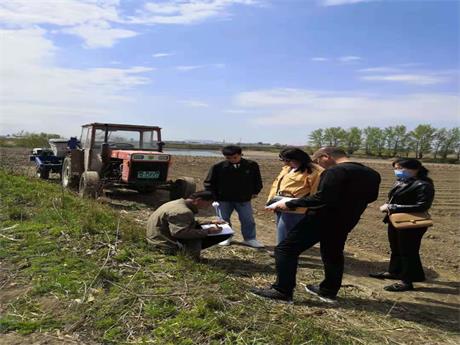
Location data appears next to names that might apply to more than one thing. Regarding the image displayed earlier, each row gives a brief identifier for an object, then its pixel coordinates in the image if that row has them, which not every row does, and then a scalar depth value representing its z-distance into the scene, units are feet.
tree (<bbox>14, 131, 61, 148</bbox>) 112.08
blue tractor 50.72
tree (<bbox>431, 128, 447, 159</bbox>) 254.06
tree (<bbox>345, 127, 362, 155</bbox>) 285.43
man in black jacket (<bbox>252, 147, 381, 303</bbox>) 14.97
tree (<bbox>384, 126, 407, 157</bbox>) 267.18
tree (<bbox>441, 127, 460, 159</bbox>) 252.01
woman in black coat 18.34
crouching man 17.95
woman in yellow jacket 18.28
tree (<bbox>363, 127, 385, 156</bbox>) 269.23
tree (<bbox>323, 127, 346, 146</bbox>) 297.33
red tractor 35.42
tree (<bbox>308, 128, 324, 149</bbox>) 310.86
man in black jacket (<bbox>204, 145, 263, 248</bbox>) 23.86
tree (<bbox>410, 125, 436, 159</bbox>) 258.98
